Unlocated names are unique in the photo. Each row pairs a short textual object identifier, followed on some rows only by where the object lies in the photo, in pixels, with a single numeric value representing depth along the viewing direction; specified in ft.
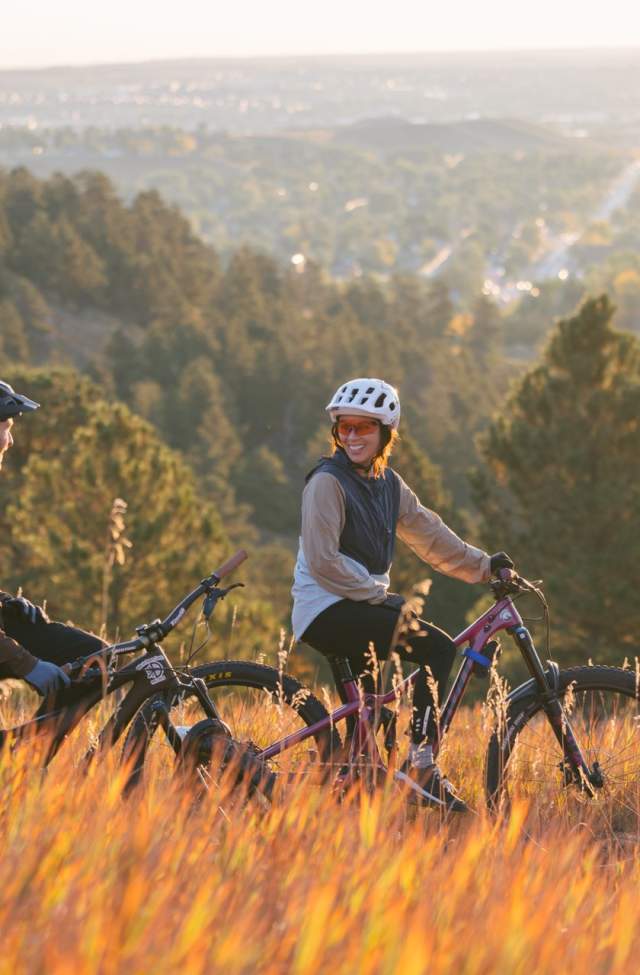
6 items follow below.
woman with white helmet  33.86
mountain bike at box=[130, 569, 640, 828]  32.81
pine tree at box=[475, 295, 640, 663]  180.24
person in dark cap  31.83
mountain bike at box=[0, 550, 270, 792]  30.66
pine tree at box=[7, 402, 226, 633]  182.60
